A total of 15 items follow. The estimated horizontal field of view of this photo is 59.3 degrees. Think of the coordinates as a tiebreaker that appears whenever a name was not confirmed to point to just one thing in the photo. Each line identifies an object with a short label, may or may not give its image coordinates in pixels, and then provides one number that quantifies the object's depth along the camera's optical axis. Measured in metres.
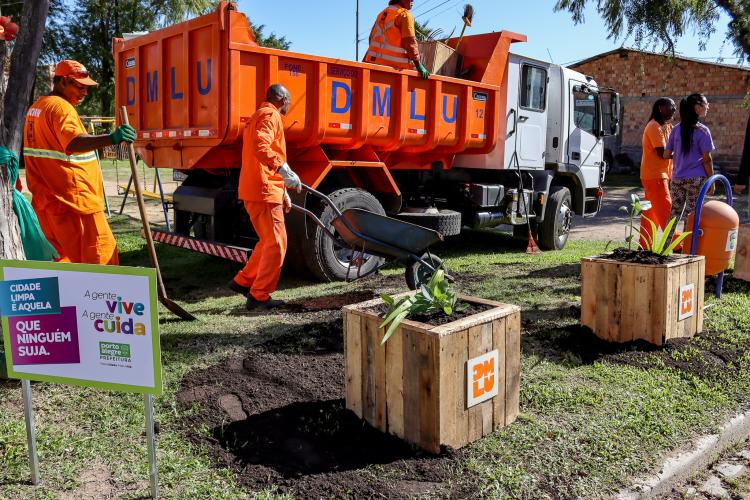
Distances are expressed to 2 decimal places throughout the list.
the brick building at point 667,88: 23.52
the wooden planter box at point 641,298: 4.50
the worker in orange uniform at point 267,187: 5.41
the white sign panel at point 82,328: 2.58
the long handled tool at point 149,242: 4.60
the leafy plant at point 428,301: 3.14
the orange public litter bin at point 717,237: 6.20
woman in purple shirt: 6.62
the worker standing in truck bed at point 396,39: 7.15
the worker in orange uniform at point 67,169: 4.49
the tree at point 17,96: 4.37
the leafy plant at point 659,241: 4.81
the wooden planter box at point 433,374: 2.97
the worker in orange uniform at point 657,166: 7.05
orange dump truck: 6.04
